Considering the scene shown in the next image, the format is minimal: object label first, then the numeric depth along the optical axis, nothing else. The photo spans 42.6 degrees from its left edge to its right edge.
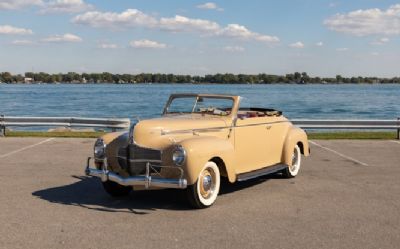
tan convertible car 6.61
